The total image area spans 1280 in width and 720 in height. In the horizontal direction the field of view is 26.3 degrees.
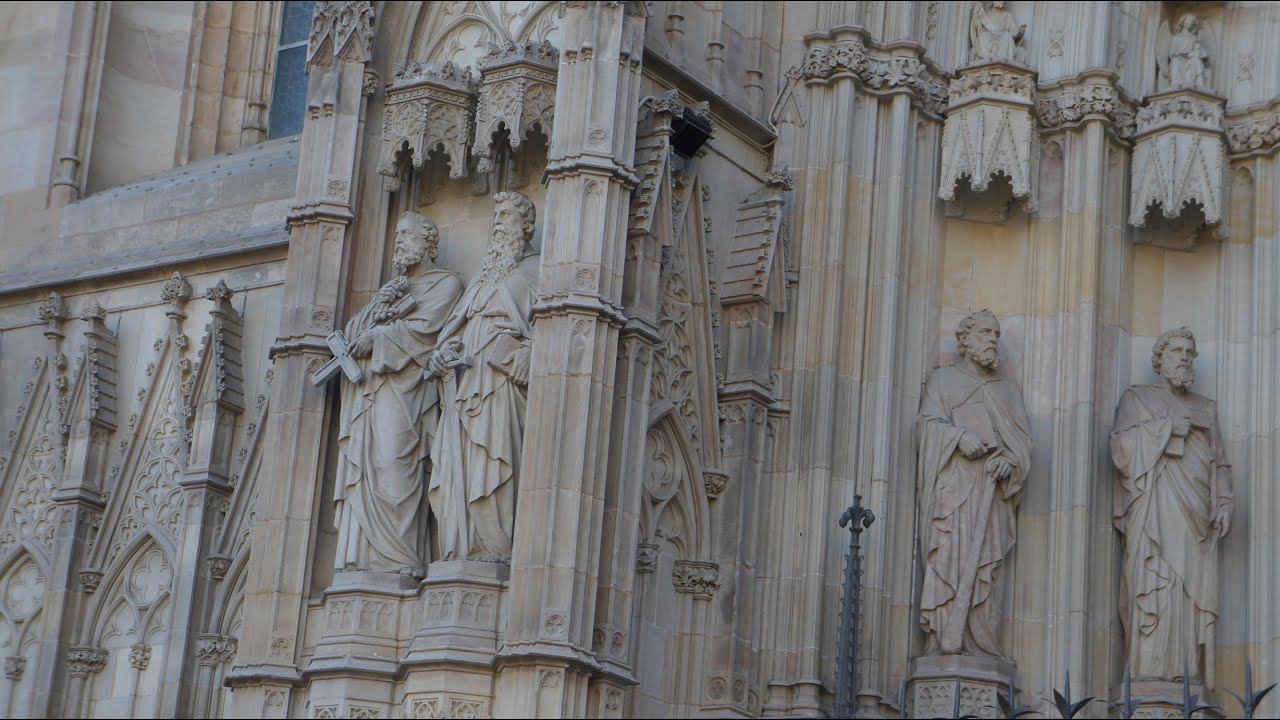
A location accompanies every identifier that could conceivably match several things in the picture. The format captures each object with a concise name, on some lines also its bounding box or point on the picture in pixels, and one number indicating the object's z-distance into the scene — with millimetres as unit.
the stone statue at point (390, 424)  17281
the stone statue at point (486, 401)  16938
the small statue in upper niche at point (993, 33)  19750
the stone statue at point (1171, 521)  18297
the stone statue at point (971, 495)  18344
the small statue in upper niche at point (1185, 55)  19703
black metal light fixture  18172
